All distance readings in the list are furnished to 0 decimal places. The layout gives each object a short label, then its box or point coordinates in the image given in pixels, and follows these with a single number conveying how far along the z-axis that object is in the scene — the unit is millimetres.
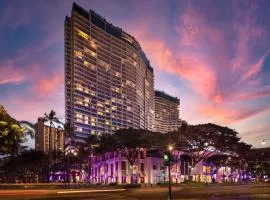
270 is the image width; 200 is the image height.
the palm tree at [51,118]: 65479
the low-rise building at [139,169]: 65698
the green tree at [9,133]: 16653
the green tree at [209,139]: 56731
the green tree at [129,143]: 62477
